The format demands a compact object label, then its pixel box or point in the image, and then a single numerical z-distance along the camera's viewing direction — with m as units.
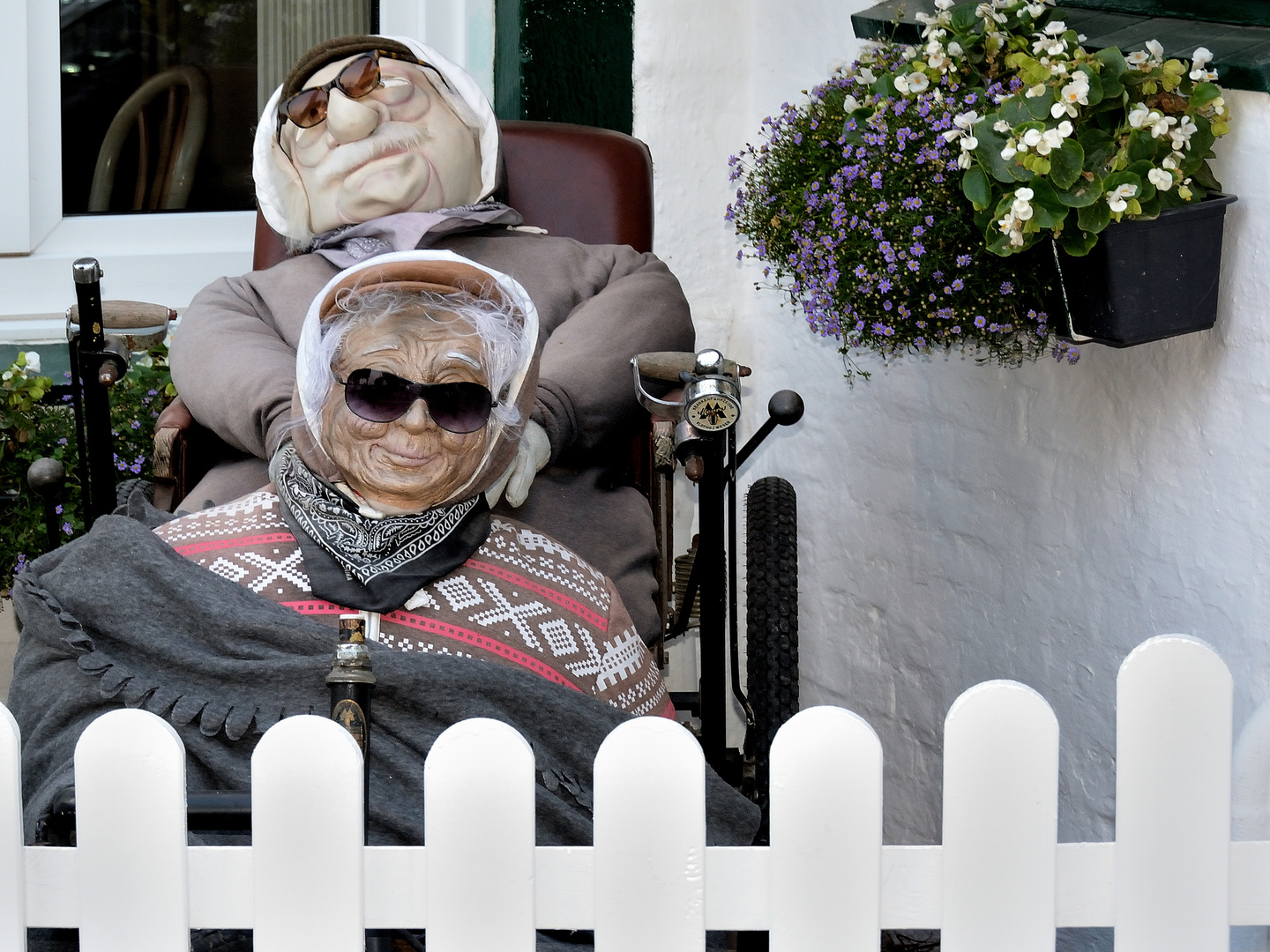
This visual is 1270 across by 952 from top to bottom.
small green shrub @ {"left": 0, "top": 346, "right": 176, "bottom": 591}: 3.49
